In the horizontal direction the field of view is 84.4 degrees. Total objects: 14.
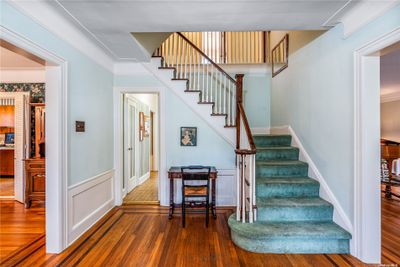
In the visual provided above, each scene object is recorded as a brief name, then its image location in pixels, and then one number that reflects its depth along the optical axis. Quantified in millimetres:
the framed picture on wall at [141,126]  6145
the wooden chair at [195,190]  3354
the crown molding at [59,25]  2085
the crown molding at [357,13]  2055
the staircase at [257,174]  2584
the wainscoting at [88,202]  2811
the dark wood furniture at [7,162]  6668
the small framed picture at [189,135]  4234
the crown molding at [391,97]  6707
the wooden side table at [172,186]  3652
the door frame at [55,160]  2549
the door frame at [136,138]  5284
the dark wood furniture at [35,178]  4168
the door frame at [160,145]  4223
